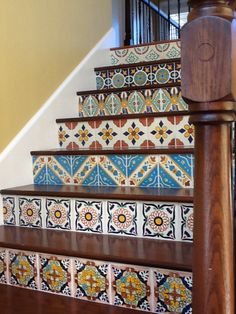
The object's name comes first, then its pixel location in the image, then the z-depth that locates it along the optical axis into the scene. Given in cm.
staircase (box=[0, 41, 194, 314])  125
